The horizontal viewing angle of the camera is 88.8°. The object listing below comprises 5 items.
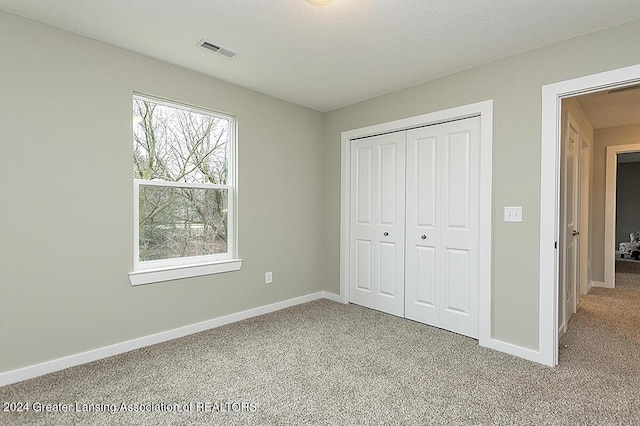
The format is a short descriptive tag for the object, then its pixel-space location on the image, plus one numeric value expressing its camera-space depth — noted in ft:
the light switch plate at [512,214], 8.61
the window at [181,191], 9.25
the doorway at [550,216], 8.00
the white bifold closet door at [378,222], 11.63
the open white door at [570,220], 9.66
